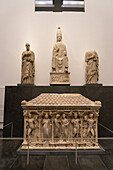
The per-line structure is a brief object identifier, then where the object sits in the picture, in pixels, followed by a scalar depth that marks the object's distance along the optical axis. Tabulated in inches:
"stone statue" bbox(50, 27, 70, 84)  220.1
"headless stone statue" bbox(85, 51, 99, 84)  219.8
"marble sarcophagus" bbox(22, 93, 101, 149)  136.9
